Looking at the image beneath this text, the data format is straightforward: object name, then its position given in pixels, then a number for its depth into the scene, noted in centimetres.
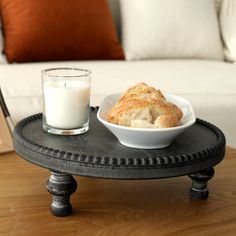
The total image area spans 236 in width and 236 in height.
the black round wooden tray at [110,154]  103
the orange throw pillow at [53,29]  201
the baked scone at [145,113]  108
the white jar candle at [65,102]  113
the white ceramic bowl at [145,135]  107
